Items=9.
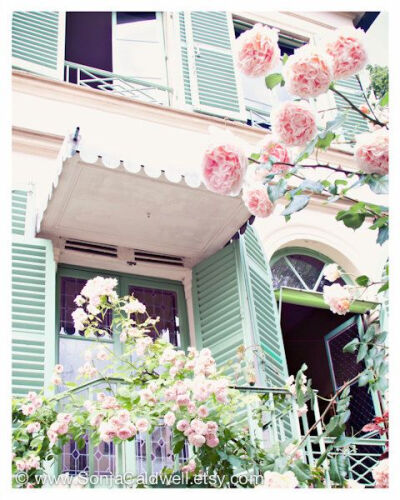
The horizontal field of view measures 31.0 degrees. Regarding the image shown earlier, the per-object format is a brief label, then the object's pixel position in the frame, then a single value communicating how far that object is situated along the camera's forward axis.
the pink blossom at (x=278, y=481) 3.23
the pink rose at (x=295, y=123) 2.60
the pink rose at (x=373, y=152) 2.51
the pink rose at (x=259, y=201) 2.85
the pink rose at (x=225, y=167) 2.55
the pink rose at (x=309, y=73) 2.48
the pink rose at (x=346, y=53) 2.58
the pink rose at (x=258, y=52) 2.63
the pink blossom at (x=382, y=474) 2.79
